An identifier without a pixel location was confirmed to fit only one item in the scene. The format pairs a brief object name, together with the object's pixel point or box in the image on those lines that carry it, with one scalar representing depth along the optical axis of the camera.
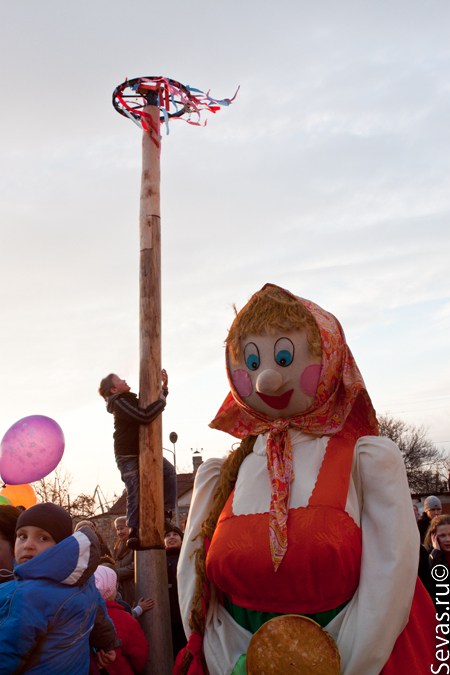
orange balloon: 6.18
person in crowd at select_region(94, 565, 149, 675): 4.14
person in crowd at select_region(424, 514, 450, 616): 4.31
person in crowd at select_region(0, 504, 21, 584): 3.62
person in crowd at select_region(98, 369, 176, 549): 4.96
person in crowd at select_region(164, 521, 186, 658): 5.21
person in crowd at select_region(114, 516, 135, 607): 5.72
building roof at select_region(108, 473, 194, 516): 27.91
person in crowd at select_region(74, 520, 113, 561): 5.51
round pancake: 2.69
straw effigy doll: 2.89
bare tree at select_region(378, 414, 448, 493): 43.88
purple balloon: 5.81
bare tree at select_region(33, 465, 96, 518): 26.53
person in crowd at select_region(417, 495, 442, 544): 6.86
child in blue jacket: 2.87
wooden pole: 4.61
